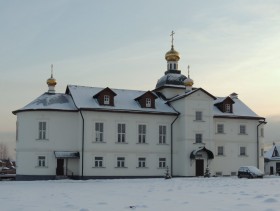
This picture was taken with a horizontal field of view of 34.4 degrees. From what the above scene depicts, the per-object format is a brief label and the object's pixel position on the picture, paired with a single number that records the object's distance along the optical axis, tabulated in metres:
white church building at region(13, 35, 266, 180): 40.56
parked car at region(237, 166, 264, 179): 39.59
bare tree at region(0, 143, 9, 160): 166.00
